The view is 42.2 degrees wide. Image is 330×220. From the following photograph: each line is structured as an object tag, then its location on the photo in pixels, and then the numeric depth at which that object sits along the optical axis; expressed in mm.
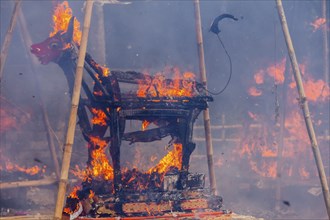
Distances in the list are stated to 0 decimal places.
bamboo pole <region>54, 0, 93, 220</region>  6746
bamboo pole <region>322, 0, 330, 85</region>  14408
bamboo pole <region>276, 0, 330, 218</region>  8102
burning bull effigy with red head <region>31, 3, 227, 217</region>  7867
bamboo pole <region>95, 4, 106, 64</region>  14712
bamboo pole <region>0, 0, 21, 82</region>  9826
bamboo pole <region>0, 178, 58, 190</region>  11977
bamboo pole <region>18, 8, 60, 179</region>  11594
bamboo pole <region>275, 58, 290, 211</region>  12742
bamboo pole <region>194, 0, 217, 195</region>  9727
